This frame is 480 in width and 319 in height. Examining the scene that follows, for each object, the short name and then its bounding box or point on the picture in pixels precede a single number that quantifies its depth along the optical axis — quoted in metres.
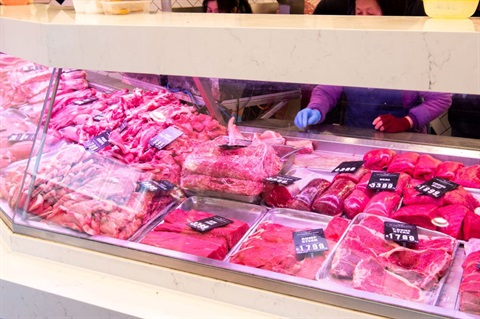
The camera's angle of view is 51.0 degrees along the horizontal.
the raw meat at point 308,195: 2.27
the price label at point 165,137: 2.75
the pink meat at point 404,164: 2.39
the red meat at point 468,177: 2.28
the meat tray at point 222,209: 2.24
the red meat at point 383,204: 2.10
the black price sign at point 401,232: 1.91
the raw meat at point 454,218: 1.97
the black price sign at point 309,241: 1.91
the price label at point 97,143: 2.74
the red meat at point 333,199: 2.21
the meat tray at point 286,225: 1.83
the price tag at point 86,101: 3.38
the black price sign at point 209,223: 2.10
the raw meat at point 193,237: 1.97
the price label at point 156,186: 2.40
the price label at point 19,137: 2.78
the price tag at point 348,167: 2.46
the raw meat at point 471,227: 1.95
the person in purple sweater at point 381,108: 2.82
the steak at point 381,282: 1.66
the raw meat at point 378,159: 2.49
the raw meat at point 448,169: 2.32
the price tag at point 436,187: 2.15
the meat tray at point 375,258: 1.66
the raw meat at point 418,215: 2.01
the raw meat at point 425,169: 2.36
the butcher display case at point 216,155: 1.51
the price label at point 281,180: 2.35
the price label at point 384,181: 2.26
